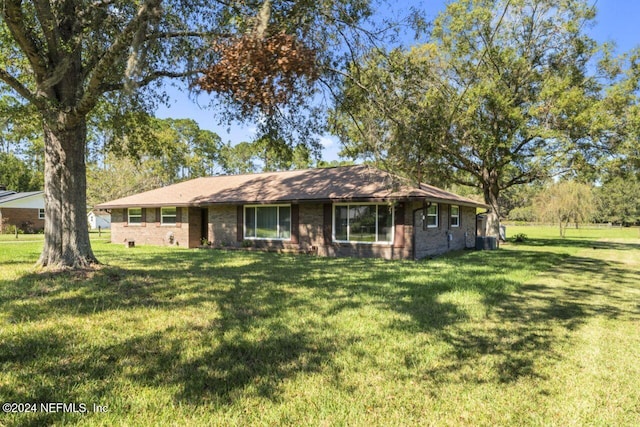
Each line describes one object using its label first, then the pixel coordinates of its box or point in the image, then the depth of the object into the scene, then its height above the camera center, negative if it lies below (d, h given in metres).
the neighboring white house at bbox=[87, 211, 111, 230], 47.81 -0.07
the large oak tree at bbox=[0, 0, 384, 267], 6.70 +3.45
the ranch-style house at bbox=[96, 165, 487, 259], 14.01 +0.10
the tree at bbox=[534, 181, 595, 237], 29.78 +0.97
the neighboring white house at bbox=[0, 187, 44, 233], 30.70 +0.88
